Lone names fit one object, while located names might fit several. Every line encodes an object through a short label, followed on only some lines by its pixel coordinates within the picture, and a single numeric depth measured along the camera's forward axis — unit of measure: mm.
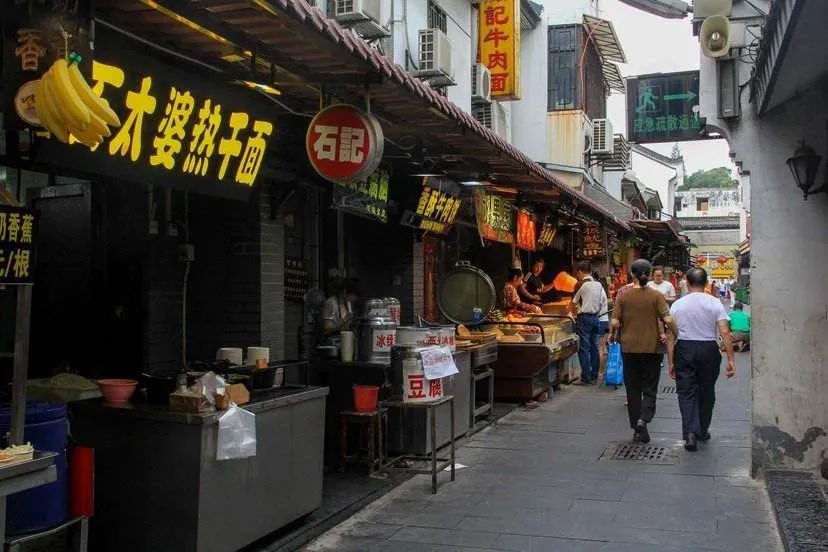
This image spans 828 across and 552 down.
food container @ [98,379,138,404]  4711
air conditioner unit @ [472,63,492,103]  14133
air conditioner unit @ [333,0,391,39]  9023
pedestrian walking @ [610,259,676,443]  8234
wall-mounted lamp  6461
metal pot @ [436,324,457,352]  7375
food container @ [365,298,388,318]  7737
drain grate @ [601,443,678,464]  7695
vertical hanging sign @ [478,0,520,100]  14711
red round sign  5617
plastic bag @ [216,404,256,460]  4496
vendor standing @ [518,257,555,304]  16439
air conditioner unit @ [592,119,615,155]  24297
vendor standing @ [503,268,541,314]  13227
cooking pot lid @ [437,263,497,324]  10109
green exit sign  8844
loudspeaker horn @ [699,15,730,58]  6801
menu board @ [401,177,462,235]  9156
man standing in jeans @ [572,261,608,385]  12609
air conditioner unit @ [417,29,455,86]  11375
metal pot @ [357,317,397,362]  7316
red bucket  6758
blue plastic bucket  3781
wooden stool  6770
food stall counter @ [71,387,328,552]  4410
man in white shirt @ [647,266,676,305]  13844
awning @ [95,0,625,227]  4172
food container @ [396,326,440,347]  7125
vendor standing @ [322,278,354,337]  8109
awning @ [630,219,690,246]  23056
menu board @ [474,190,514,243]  10195
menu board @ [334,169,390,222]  7121
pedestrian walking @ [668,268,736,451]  7867
